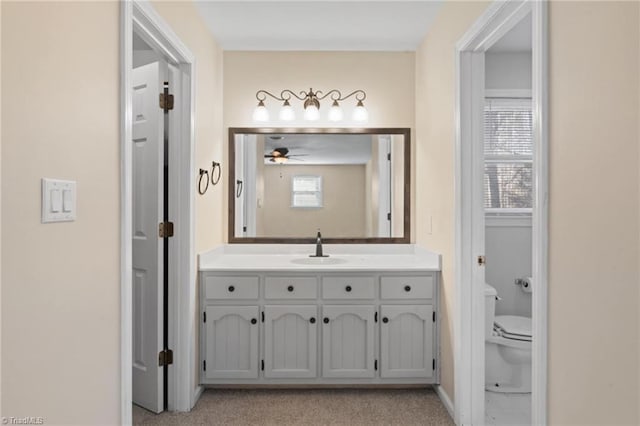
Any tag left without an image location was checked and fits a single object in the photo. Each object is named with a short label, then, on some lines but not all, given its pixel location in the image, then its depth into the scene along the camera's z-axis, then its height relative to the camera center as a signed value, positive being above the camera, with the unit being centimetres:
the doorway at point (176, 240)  238 -17
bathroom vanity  262 -70
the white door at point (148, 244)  237 -19
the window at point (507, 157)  323 +41
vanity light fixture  308 +76
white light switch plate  111 +2
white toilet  268 -91
